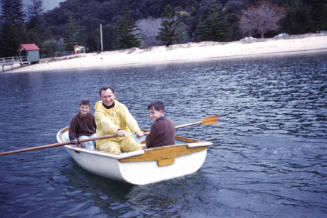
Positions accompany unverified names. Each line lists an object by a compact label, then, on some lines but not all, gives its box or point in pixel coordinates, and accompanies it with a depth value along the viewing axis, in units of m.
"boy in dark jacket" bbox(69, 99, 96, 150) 7.28
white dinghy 5.60
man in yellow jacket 6.29
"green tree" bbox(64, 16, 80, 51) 60.30
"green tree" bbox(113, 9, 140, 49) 56.25
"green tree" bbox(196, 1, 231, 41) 50.97
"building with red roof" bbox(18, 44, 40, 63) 55.00
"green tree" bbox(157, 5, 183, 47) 52.28
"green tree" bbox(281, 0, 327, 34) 43.28
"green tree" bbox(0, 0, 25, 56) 59.38
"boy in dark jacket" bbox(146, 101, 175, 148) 5.67
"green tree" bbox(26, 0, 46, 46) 62.59
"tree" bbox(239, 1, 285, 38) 47.38
